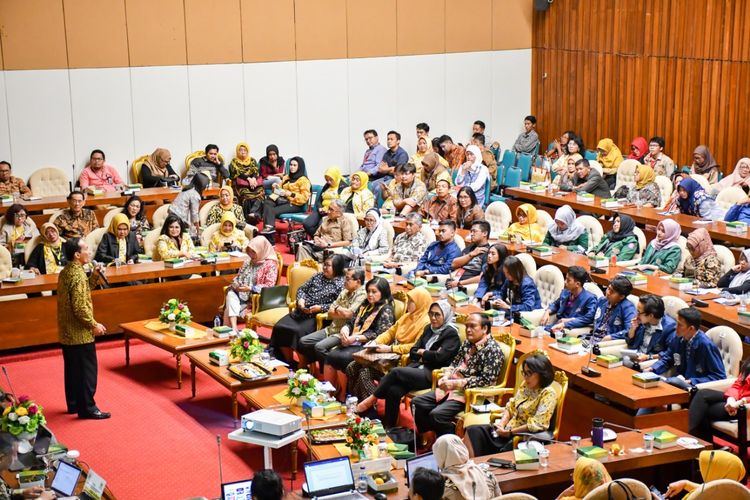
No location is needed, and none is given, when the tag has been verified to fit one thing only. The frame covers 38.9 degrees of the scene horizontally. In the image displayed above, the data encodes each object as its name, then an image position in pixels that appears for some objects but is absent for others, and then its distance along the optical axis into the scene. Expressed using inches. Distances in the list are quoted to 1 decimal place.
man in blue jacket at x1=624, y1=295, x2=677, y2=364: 306.2
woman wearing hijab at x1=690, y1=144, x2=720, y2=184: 525.0
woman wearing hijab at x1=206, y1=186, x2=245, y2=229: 490.9
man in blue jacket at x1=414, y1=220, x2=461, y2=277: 412.5
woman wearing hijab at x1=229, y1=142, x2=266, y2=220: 569.9
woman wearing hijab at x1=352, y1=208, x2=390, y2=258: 450.9
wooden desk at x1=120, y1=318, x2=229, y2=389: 356.2
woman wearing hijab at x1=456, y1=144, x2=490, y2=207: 553.3
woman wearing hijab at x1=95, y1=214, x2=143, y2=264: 441.7
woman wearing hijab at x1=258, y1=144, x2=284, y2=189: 585.0
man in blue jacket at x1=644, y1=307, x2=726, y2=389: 288.7
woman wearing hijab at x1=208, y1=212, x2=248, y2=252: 457.1
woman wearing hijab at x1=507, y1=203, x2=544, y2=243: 443.5
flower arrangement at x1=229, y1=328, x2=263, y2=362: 331.9
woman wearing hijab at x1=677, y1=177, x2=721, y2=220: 449.1
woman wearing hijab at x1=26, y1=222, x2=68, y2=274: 434.0
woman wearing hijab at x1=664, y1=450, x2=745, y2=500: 220.4
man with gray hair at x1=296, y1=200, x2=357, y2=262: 463.8
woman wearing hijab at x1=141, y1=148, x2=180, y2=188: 572.4
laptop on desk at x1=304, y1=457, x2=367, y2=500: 223.5
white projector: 252.7
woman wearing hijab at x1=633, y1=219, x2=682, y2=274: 389.4
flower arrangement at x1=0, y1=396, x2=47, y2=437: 251.4
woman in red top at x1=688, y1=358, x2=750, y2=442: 273.3
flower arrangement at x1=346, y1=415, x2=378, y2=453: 256.2
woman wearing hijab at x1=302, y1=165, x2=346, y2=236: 519.8
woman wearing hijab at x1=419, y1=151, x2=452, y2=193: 554.9
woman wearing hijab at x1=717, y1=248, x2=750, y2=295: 350.0
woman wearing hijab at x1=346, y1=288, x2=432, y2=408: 331.6
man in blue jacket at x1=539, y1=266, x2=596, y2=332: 340.5
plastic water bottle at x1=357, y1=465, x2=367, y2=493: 230.8
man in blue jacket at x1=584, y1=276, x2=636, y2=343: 327.0
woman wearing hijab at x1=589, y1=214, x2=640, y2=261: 412.2
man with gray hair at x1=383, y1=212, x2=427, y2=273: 437.1
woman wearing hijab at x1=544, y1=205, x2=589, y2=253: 430.9
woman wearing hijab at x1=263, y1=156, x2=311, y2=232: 549.3
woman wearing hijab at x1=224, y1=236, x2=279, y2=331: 402.0
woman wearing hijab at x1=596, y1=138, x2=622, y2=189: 586.9
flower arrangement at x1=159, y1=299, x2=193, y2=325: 373.7
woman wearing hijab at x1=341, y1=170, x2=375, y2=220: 514.6
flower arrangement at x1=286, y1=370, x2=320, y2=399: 292.4
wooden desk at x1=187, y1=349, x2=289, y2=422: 318.7
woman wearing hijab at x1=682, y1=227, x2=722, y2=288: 368.2
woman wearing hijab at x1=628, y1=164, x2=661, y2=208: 490.6
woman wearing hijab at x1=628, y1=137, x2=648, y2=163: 581.6
